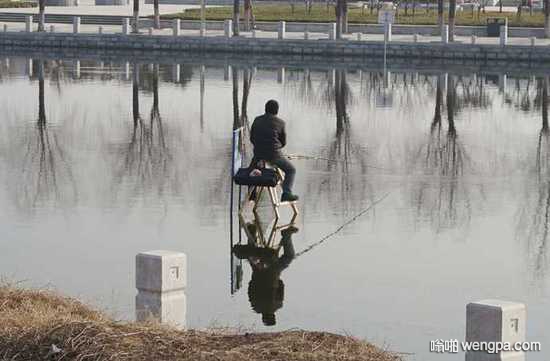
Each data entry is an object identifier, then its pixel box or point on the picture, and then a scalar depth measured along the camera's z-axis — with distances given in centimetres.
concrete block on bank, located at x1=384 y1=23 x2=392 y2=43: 4479
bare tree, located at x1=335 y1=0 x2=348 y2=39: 4866
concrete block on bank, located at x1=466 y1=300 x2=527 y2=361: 933
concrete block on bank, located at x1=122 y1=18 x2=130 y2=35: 5059
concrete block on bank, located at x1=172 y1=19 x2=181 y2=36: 5003
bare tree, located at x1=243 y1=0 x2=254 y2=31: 5409
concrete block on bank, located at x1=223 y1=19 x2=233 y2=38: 4868
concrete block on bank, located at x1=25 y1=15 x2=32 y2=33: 5197
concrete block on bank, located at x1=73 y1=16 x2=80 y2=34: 5109
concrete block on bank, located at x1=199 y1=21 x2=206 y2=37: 4997
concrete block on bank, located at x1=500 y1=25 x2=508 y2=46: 4562
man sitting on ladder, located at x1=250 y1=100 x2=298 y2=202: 1670
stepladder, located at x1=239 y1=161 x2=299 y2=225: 1666
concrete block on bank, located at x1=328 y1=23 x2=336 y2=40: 4812
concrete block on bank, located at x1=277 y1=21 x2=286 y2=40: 4796
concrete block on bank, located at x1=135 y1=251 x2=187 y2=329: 1073
